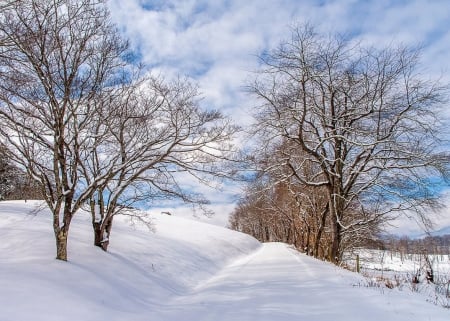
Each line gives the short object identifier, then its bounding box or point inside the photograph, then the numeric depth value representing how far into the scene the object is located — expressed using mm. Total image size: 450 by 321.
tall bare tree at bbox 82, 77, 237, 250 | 11992
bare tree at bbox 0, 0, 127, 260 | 9351
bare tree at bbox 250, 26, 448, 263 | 15602
